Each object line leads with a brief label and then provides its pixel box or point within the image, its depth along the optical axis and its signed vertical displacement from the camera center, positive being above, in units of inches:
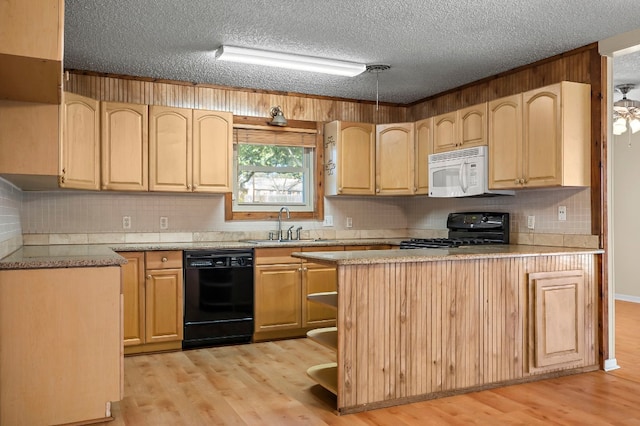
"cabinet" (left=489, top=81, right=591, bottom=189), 152.4 +23.5
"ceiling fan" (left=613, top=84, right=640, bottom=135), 203.6 +40.4
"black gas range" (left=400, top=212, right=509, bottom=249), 183.9 -5.2
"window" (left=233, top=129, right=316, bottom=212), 215.2 +19.6
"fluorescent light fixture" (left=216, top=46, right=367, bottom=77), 161.0 +48.9
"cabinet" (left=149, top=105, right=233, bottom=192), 186.1 +24.4
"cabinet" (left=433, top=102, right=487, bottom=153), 178.2 +31.0
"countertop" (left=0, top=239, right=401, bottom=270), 110.0 -8.9
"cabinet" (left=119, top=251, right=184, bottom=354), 171.5 -26.9
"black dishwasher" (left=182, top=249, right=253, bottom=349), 179.3 -26.8
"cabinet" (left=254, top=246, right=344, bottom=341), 189.6 -26.6
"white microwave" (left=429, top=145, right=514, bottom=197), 176.4 +15.2
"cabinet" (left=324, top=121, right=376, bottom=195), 215.5 +24.3
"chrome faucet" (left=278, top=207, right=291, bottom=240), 214.4 +0.0
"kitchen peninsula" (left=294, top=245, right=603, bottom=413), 122.4 -25.8
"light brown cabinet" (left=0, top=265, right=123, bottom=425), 106.6 -26.0
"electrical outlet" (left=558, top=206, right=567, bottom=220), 164.3 +1.3
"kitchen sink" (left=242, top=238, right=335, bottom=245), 197.2 -8.9
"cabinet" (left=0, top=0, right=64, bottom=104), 83.0 +28.5
